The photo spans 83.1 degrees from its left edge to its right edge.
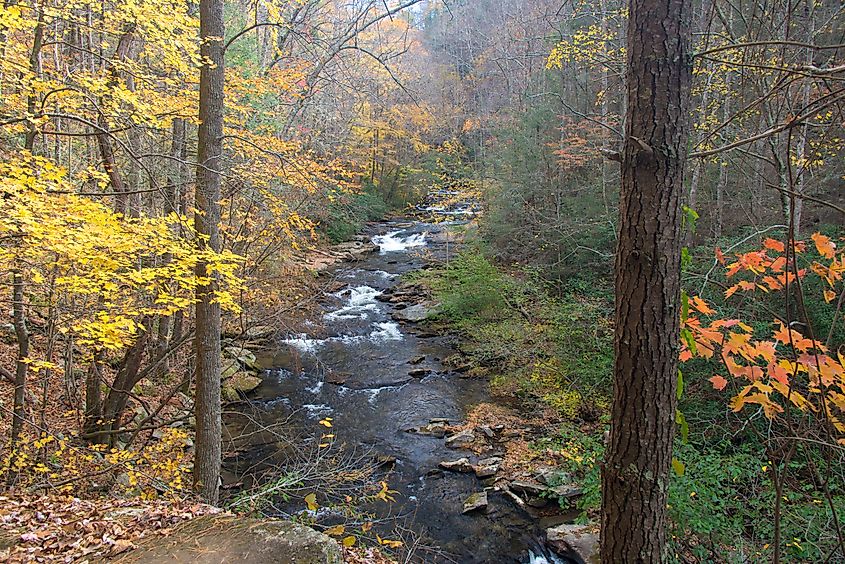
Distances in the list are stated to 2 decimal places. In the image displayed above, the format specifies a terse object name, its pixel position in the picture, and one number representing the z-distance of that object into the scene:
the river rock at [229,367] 9.42
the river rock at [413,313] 13.27
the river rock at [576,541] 5.26
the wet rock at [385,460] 7.27
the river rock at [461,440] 7.79
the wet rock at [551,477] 6.59
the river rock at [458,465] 7.13
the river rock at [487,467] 6.97
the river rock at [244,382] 9.35
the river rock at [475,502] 6.28
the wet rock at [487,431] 7.95
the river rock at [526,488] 6.50
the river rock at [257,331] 10.38
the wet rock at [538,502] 6.34
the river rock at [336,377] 10.03
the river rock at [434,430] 8.16
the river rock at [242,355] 10.09
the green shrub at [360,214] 19.56
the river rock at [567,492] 6.35
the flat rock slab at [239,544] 3.14
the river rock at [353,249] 18.40
